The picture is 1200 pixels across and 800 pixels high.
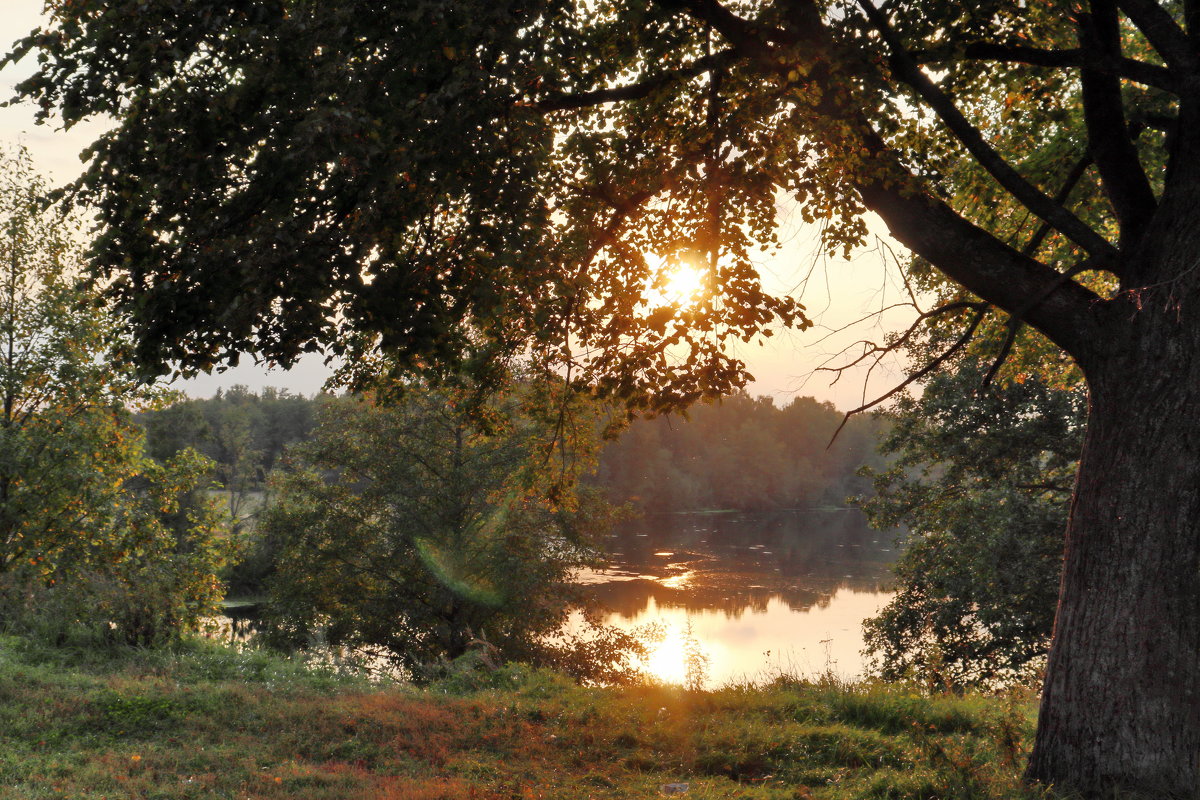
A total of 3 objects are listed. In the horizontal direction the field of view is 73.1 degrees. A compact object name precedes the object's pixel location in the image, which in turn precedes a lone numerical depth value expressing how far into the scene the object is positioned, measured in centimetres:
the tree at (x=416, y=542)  2192
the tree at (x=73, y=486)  1424
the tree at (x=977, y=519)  1564
